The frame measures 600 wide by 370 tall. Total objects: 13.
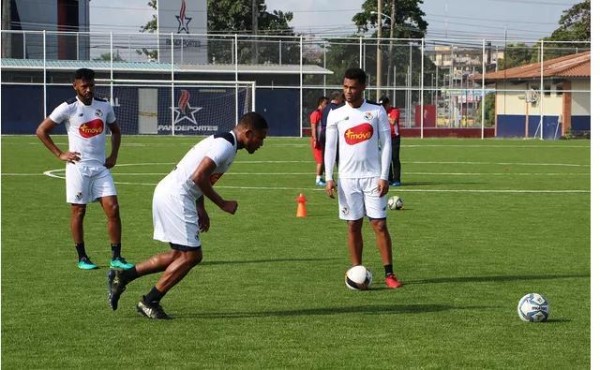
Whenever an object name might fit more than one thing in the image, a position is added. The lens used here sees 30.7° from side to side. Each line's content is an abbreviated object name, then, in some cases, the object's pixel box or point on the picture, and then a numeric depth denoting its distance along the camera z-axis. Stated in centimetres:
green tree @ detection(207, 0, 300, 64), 9356
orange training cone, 1915
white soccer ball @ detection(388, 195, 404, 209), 2052
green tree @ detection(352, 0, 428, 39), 8650
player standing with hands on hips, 1296
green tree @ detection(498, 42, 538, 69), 6806
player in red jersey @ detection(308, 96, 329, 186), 2593
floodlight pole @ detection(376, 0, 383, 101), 6303
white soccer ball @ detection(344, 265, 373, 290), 1135
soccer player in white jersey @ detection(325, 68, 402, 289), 1184
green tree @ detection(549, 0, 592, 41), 10650
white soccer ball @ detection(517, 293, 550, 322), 961
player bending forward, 928
